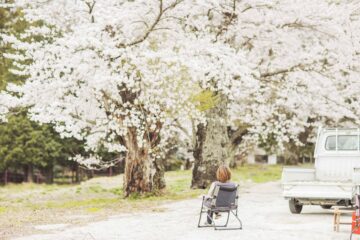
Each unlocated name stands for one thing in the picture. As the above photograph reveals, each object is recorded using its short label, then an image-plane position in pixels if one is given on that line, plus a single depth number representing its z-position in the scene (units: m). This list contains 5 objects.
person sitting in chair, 12.95
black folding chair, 12.87
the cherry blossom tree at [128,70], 18.16
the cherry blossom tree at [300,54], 23.03
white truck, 15.46
